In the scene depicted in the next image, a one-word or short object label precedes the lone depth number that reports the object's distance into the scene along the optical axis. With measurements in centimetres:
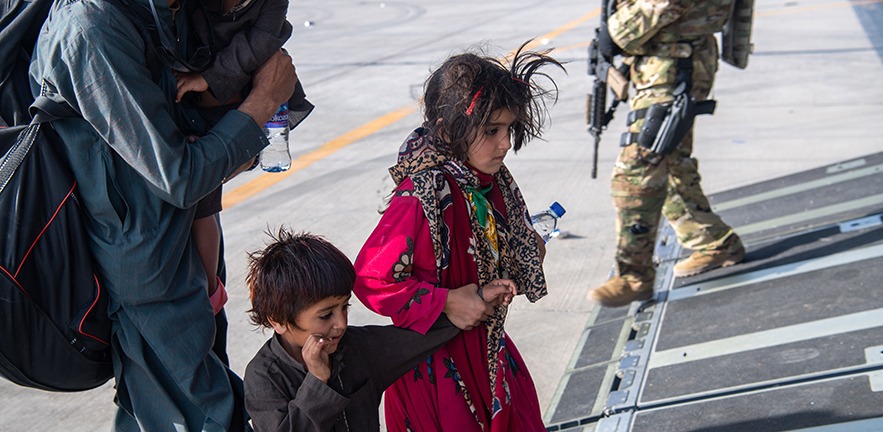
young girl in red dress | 433
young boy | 385
